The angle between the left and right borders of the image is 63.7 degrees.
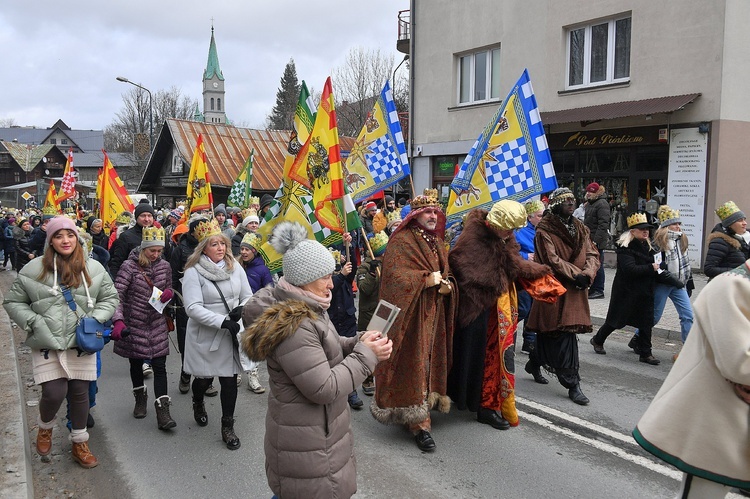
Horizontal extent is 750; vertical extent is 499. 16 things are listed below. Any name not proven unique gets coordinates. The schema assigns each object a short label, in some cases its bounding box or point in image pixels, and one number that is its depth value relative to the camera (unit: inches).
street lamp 961.3
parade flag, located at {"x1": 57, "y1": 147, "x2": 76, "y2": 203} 620.7
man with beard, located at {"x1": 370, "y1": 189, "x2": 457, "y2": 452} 189.2
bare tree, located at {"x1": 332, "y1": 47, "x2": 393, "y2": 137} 1480.1
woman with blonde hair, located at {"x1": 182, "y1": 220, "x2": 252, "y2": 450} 189.0
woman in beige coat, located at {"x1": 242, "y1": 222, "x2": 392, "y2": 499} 104.4
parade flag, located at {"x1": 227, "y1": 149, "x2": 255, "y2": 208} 509.4
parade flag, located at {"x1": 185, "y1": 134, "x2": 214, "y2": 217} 394.9
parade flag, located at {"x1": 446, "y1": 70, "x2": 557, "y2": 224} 255.8
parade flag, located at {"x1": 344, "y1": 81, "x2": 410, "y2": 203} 344.5
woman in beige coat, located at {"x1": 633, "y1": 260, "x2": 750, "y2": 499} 94.6
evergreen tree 2522.1
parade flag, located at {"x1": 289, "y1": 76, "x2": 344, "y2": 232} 219.9
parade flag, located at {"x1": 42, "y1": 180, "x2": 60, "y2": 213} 548.7
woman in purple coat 206.4
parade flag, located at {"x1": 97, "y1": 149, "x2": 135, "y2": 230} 421.0
